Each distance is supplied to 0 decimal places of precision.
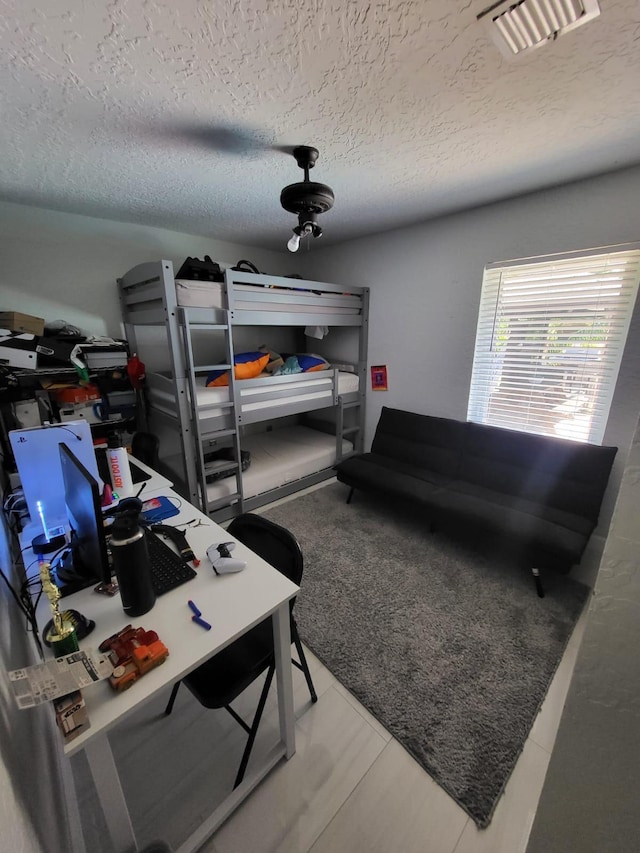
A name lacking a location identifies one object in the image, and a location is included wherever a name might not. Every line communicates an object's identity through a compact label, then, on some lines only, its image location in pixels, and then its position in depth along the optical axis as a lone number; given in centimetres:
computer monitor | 91
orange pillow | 258
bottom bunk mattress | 286
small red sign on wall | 336
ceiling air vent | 85
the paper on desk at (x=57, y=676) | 67
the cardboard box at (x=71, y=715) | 68
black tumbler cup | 86
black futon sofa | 202
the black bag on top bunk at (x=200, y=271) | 227
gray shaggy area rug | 128
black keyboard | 108
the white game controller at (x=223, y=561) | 113
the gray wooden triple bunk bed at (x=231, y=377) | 229
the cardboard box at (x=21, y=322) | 211
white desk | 76
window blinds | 201
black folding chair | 108
